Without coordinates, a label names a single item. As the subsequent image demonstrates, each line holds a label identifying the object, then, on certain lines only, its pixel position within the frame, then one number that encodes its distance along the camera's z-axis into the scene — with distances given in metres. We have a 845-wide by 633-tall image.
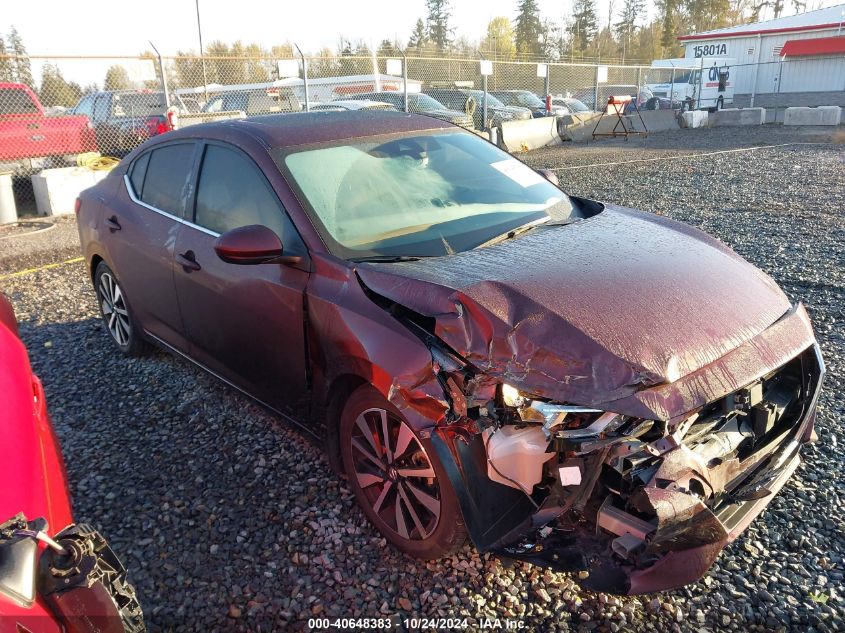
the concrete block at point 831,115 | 23.58
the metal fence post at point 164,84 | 11.97
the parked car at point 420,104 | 17.23
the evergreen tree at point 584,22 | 77.19
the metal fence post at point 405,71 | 15.39
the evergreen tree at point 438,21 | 75.88
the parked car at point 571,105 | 24.43
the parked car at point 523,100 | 23.02
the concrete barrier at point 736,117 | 25.44
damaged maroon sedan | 2.18
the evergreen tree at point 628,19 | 79.96
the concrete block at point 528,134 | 18.34
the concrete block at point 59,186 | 10.92
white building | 33.69
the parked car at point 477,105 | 18.69
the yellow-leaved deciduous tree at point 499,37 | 70.41
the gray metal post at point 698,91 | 28.93
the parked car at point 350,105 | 16.08
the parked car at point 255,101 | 15.88
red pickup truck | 11.20
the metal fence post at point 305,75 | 13.34
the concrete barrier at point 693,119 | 24.50
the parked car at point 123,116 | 12.80
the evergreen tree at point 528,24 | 75.12
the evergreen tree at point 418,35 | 71.62
